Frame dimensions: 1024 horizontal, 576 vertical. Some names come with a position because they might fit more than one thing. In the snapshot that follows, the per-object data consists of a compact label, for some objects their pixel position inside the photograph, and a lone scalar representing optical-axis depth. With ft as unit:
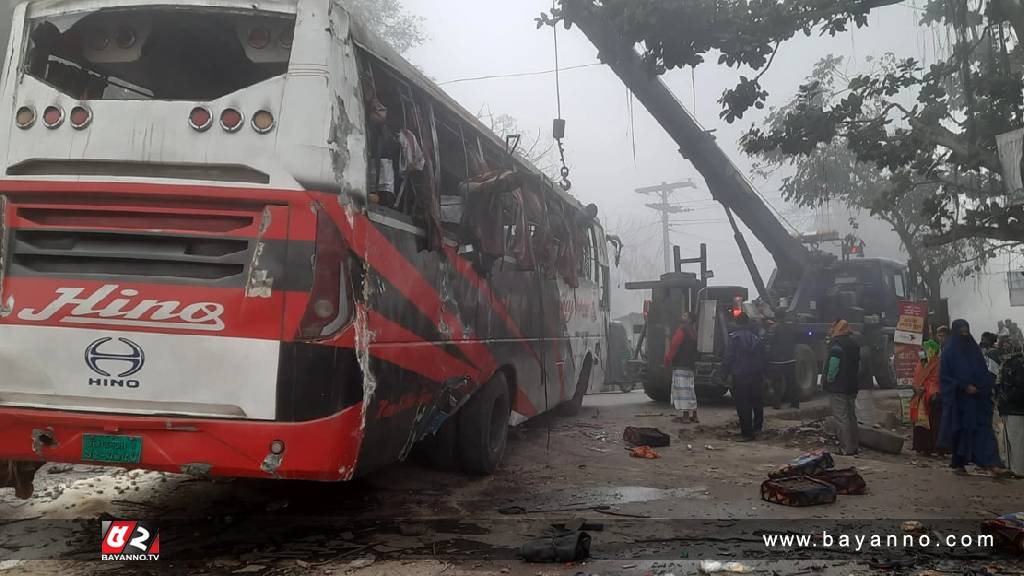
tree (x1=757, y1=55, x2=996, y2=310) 58.03
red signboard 32.40
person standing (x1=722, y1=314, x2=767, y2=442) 30.83
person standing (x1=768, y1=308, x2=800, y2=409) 40.57
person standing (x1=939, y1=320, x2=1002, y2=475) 23.41
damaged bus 11.69
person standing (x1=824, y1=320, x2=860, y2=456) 26.76
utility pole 133.80
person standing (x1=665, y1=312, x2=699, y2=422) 35.17
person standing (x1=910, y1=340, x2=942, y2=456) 26.61
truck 36.58
